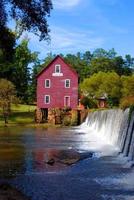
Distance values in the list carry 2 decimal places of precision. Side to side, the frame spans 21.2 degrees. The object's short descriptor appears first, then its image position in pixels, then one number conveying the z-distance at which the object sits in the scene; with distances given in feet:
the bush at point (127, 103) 81.30
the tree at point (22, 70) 230.22
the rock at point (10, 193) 35.48
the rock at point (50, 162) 59.27
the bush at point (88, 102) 203.71
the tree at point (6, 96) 177.61
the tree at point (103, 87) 217.03
